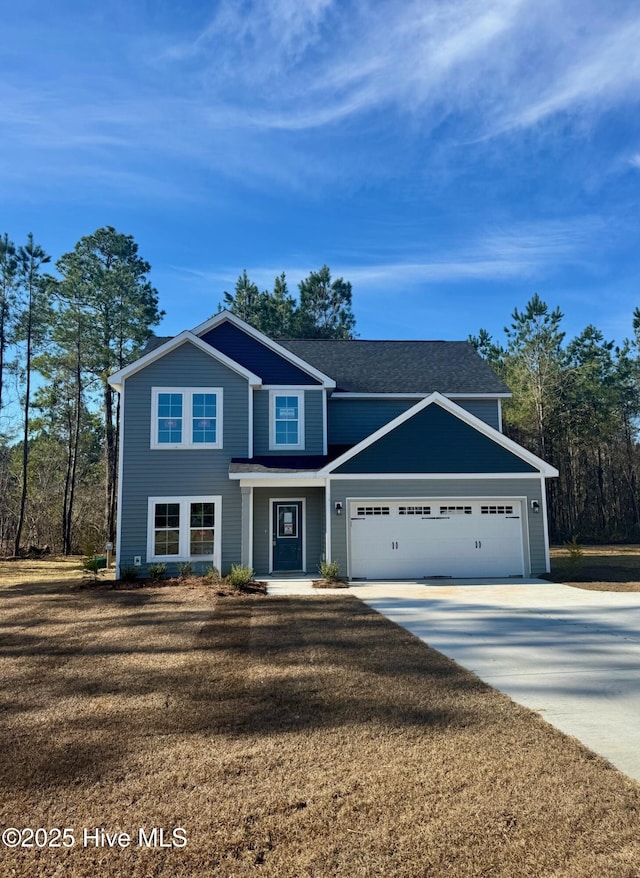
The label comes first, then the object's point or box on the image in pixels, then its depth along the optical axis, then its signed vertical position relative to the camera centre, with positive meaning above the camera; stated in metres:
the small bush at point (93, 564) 13.87 -1.09
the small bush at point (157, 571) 14.62 -1.36
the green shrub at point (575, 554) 14.93 -1.06
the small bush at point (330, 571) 14.01 -1.35
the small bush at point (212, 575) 14.10 -1.44
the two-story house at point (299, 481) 15.06 +1.03
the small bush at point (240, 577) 12.77 -1.37
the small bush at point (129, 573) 14.45 -1.40
